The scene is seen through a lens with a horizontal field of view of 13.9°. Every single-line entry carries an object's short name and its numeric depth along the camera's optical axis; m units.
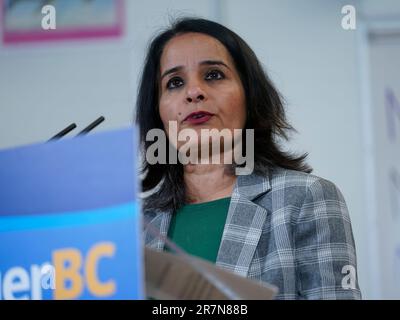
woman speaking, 2.31
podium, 2.03
